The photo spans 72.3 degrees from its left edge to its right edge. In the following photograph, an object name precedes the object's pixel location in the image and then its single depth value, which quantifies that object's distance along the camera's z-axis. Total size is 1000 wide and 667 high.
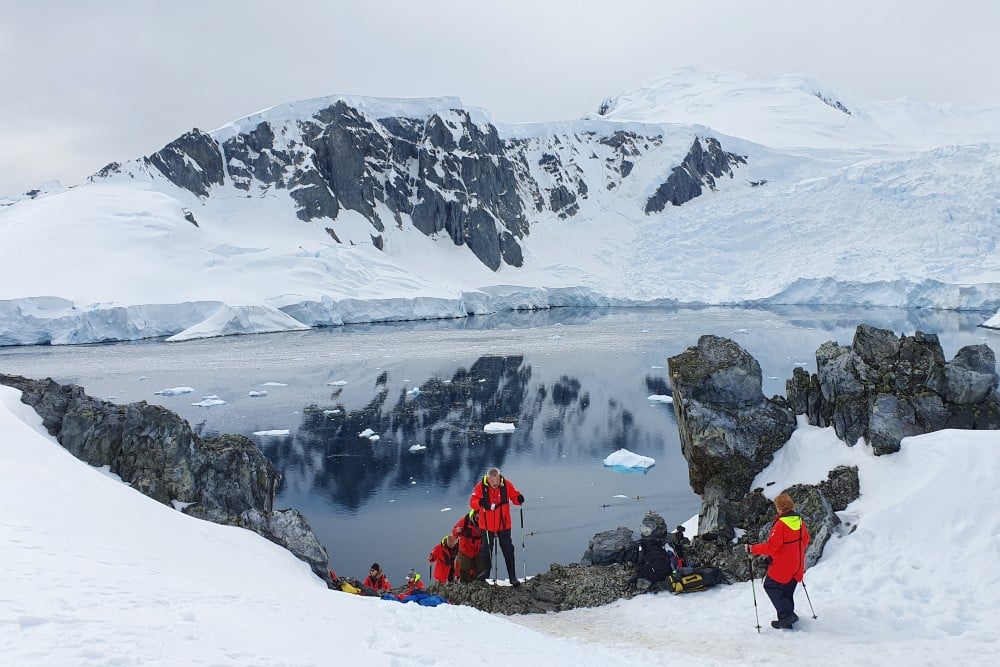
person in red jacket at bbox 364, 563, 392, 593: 9.67
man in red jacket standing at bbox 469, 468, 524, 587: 9.38
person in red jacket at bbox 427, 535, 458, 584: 10.60
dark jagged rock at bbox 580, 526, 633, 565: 10.46
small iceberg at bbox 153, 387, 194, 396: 28.12
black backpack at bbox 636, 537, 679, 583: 9.16
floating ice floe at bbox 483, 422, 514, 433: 22.58
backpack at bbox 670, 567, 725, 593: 8.78
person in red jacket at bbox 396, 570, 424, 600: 8.77
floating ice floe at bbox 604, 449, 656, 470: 18.12
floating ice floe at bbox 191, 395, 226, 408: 26.05
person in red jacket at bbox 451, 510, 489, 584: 9.97
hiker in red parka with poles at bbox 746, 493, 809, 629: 7.01
